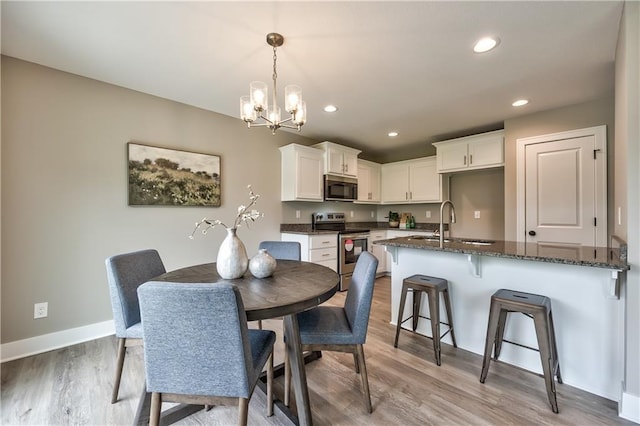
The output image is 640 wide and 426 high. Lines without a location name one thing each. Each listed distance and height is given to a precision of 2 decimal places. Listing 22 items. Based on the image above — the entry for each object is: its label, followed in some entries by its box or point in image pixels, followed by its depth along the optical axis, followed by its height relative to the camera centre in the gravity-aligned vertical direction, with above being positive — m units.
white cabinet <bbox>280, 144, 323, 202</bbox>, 3.90 +0.58
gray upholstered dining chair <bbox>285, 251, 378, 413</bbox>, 1.53 -0.69
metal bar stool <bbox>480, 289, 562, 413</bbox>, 1.61 -0.73
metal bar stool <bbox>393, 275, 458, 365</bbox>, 2.10 -0.74
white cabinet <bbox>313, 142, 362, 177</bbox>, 4.25 +0.87
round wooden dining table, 1.22 -0.41
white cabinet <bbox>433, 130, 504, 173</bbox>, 3.65 +0.87
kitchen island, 1.69 -0.61
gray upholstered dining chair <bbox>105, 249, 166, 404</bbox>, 1.62 -0.58
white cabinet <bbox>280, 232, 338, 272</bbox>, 3.73 -0.50
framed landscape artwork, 2.72 +0.38
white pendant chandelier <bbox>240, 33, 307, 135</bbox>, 1.80 +0.75
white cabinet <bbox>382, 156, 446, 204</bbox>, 4.56 +0.54
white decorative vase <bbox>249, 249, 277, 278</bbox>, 1.65 -0.33
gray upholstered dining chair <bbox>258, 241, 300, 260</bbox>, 2.46 -0.35
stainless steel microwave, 4.28 +0.40
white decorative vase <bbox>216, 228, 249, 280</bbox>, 1.60 -0.28
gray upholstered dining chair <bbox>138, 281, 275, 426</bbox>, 1.00 -0.52
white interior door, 2.92 +0.27
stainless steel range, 4.03 -0.48
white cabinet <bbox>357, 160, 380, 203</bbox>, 4.94 +0.57
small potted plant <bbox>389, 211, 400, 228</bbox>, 5.25 -0.14
